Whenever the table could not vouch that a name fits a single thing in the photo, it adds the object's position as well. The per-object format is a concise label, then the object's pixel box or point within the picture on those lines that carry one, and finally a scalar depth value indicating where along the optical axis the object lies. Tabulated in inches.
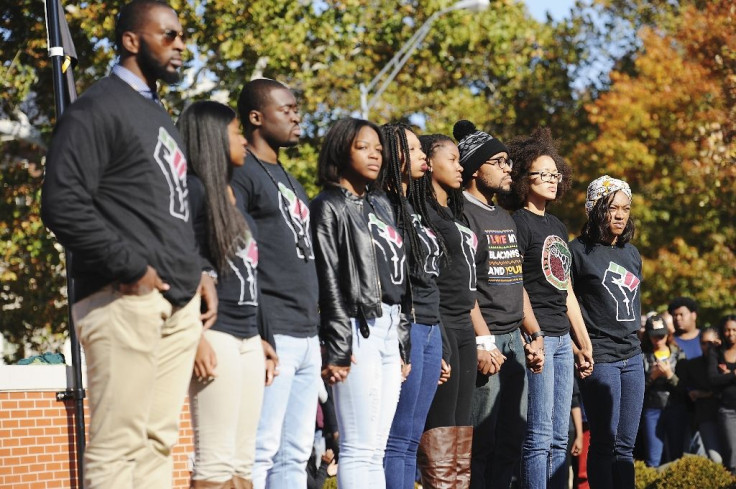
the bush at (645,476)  398.6
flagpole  340.8
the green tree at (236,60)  693.9
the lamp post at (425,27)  772.6
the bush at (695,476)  377.4
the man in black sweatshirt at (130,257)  174.2
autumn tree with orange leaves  881.5
